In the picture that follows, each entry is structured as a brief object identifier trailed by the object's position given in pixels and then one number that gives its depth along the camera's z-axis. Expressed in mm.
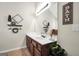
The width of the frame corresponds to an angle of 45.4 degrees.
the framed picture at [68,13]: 1316
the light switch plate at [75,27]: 1262
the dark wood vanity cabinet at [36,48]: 1376
